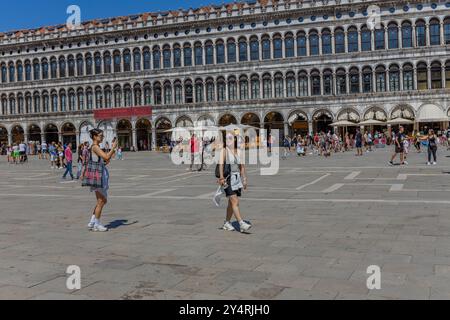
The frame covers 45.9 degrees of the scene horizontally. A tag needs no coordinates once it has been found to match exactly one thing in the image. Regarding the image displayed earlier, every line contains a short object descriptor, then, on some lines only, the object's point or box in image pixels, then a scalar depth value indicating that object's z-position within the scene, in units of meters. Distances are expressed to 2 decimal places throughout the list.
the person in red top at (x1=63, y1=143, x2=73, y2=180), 21.69
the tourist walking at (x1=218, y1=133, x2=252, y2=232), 8.52
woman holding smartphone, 8.75
